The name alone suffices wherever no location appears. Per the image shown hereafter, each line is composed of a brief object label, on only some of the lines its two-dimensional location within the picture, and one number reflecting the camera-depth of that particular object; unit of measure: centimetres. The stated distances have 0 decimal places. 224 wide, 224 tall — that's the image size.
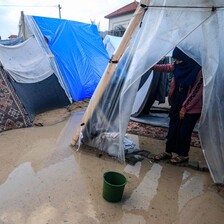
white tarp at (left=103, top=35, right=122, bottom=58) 774
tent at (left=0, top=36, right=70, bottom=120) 422
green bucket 213
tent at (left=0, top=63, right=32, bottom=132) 372
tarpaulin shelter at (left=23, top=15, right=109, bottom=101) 518
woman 262
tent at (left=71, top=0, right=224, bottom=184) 235
